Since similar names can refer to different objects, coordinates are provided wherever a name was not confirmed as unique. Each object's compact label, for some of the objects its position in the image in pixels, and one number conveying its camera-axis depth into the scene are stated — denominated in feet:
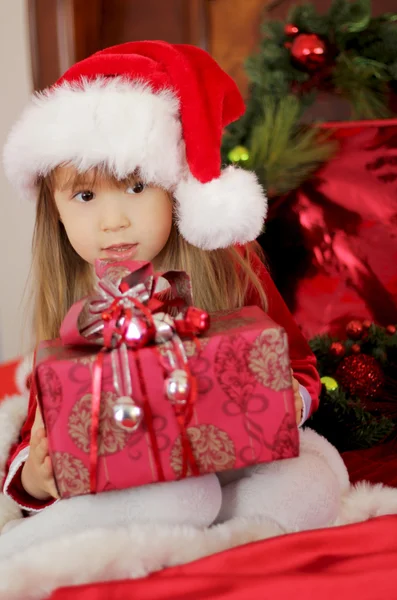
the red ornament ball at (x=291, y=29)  4.48
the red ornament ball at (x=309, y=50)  4.38
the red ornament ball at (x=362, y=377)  4.07
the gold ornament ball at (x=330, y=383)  4.04
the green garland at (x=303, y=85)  4.34
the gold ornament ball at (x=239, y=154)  4.48
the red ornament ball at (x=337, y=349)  4.23
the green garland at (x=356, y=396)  3.88
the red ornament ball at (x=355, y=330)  4.29
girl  2.79
